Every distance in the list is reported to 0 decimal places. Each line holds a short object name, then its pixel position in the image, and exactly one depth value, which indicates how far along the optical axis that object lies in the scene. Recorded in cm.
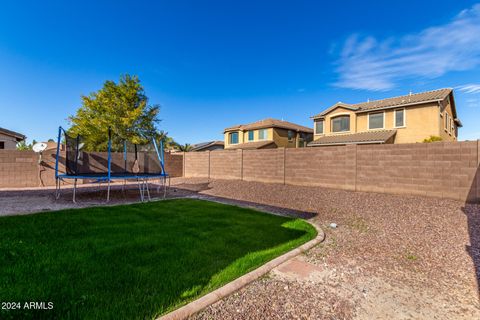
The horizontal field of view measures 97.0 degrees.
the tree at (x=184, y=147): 3535
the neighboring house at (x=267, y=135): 2420
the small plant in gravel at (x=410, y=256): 292
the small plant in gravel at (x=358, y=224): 420
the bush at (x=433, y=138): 1345
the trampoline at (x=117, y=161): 744
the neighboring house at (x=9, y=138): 1380
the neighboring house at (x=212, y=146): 3234
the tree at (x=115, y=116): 1989
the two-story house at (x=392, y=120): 1457
